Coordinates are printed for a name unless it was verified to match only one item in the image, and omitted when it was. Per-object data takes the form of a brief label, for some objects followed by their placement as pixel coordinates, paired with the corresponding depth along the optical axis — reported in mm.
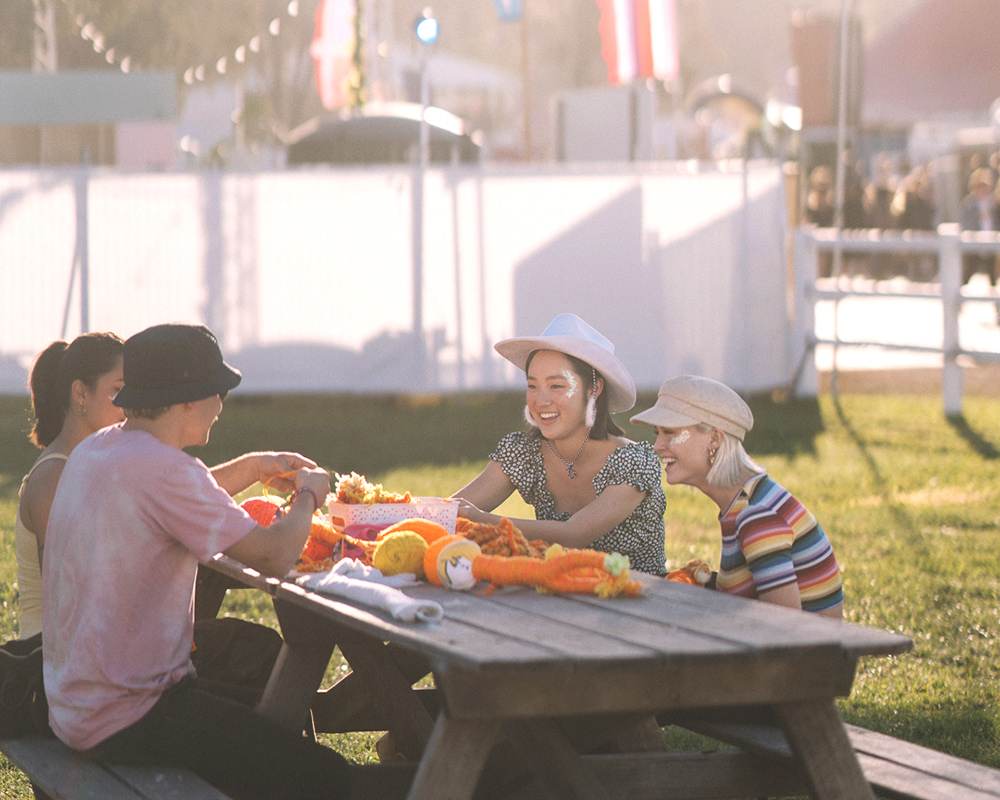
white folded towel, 6727
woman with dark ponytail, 8922
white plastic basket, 8594
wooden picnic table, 6211
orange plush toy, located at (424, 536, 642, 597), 7246
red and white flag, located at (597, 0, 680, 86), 47469
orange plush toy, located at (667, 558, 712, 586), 8875
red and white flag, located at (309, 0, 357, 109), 48625
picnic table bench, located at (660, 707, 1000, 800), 7344
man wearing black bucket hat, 7246
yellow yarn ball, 7695
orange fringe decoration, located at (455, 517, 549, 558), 7969
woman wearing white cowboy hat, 9367
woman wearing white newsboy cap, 8031
